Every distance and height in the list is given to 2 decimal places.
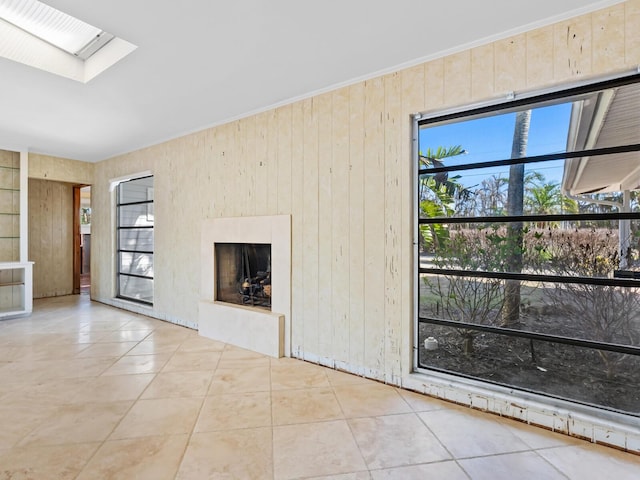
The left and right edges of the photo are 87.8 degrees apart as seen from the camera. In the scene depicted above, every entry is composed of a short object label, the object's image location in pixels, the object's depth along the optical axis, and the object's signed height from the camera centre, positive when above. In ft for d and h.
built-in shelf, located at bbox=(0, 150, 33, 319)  15.84 +0.20
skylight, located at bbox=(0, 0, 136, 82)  7.41 +4.90
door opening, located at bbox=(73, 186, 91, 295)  21.62 -0.70
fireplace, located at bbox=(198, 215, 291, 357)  10.52 -1.61
